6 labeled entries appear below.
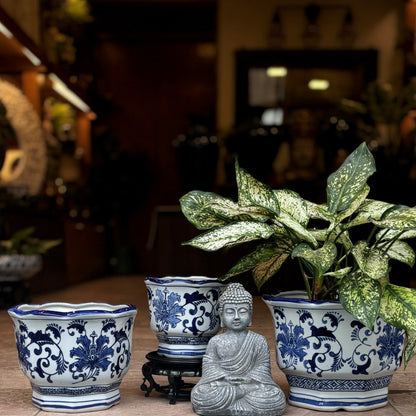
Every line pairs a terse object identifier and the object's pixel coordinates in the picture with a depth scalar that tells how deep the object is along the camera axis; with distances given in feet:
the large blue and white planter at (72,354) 6.34
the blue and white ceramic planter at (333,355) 6.52
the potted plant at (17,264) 14.80
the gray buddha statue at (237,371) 6.24
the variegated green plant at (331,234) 6.25
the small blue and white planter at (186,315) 7.00
